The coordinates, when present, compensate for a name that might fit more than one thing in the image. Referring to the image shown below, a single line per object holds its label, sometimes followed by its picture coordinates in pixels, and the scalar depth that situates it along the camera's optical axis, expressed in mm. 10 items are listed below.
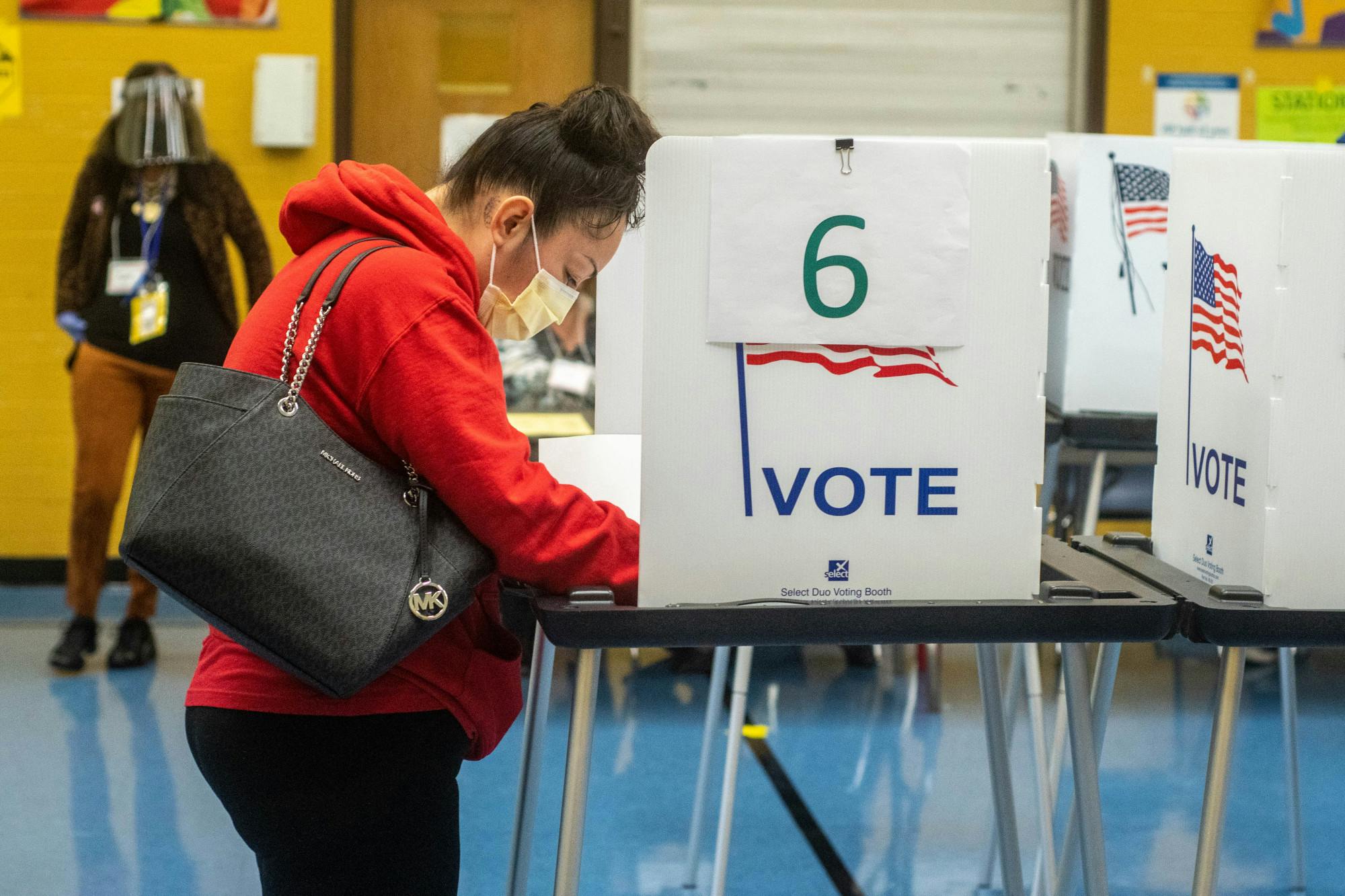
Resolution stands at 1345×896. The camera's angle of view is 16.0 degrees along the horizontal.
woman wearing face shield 10110
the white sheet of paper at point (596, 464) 5494
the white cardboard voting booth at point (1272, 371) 5136
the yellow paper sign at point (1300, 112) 14172
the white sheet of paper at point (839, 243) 5036
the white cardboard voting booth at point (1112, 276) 6965
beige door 13546
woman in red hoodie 4984
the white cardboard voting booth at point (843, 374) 5042
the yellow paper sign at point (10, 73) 12886
